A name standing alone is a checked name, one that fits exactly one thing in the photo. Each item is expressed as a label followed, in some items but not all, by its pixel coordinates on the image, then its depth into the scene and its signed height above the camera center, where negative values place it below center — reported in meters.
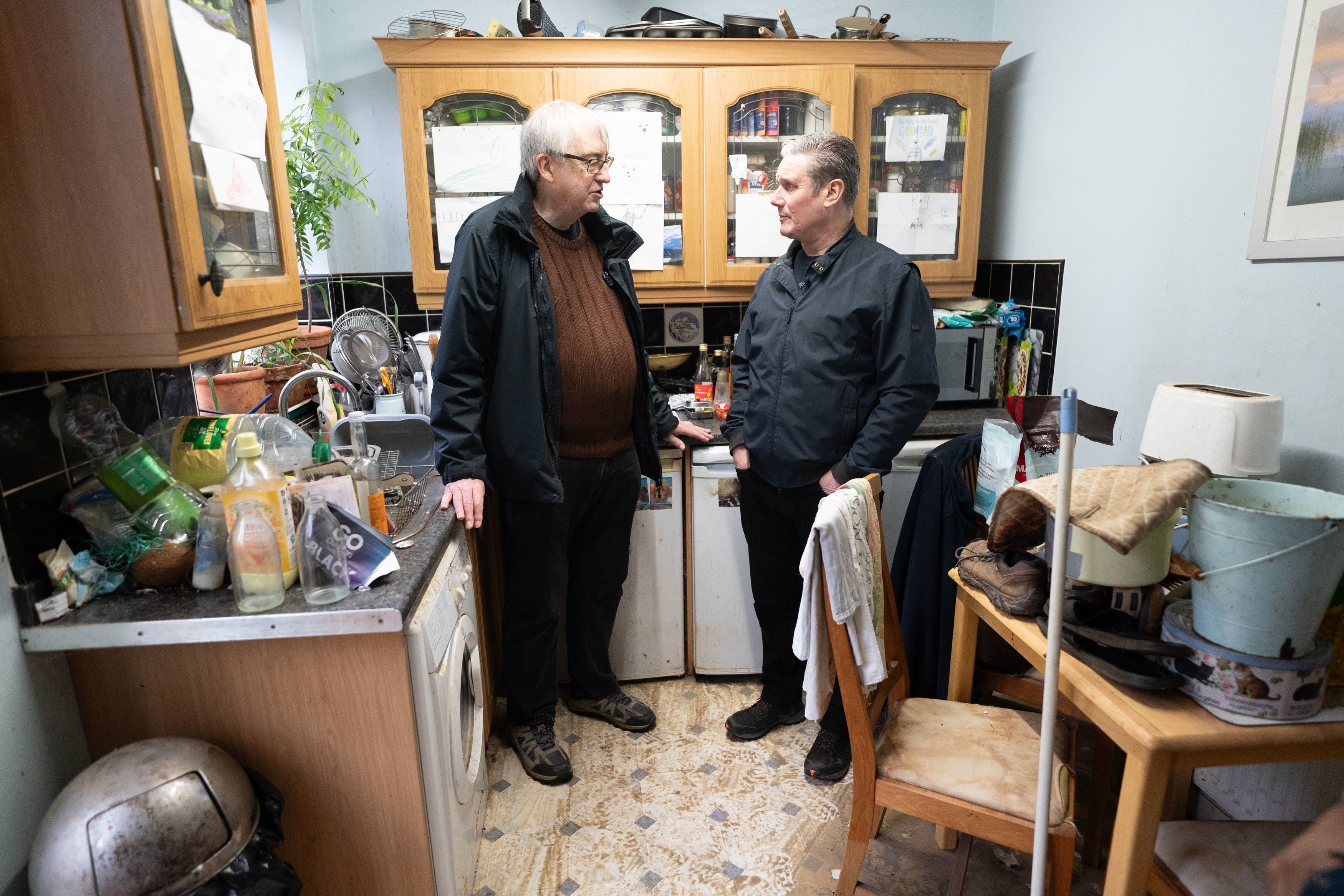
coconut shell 1.15 -0.45
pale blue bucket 0.93 -0.40
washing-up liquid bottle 1.13 -0.33
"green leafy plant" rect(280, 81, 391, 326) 2.26 +0.35
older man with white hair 1.66 -0.31
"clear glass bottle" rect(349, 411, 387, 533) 1.40 -0.40
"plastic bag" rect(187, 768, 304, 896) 0.98 -0.79
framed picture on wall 1.37 +0.22
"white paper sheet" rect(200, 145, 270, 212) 1.09 +0.15
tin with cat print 0.97 -0.55
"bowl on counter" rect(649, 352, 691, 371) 2.67 -0.33
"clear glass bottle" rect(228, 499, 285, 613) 1.11 -0.42
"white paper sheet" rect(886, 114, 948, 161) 2.39 +0.41
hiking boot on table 1.25 -0.54
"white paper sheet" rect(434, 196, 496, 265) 2.31 +0.19
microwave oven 2.41 -0.31
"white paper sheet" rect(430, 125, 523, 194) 2.27 +0.35
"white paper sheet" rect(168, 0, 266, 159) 1.04 +0.29
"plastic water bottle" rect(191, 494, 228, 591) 1.16 -0.42
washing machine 1.23 -0.81
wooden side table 0.96 -0.63
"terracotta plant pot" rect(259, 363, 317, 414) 1.99 -0.29
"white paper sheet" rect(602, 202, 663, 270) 2.36 +0.13
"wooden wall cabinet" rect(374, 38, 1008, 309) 2.21 +0.53
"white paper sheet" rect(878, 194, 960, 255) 2.44 +0.14
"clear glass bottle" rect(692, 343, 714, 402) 2.50 -0.38
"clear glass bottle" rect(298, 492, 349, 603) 1.15 -0.43
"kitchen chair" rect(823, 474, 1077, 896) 1.22 -0.88
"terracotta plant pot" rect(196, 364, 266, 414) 1.76 -0.28
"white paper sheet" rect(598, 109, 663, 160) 2.29 +0.42
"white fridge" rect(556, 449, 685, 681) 2.22 -0.98
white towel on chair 1.28 -0.57
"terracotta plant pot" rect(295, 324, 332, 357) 2.23 -0.20
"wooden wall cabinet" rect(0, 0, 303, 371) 0.93 +0.11
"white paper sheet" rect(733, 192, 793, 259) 2.38 +0.13
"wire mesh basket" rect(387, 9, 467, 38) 2.18 +0.80
